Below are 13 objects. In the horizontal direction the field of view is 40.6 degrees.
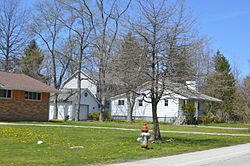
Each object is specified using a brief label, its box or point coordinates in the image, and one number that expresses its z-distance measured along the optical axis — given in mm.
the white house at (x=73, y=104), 46469
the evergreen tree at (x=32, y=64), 48122
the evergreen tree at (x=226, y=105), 47969
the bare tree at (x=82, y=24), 38219
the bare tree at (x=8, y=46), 42494
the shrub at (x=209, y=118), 41969
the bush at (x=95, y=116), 46322
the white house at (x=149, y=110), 42750
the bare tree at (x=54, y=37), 39094
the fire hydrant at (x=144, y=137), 13617
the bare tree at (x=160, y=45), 15156
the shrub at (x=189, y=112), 39344
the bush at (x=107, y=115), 46500
